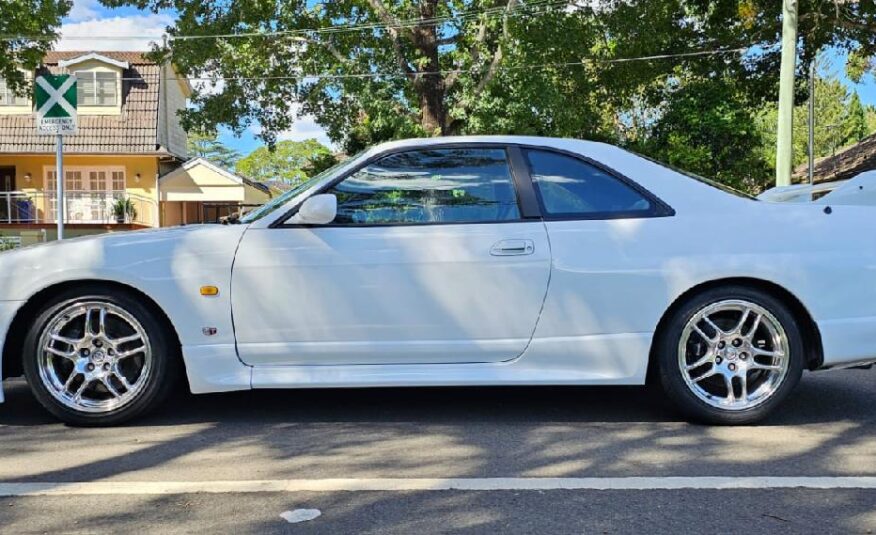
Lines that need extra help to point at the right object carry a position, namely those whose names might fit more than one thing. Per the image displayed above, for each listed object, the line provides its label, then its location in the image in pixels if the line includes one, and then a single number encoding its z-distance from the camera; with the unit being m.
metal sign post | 6.89
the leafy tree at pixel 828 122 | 51.16
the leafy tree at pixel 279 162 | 78.81
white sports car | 4.03
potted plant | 28.13
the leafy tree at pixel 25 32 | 18.17
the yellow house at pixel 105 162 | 28.45
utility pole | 11.20
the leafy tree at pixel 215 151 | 75.44
